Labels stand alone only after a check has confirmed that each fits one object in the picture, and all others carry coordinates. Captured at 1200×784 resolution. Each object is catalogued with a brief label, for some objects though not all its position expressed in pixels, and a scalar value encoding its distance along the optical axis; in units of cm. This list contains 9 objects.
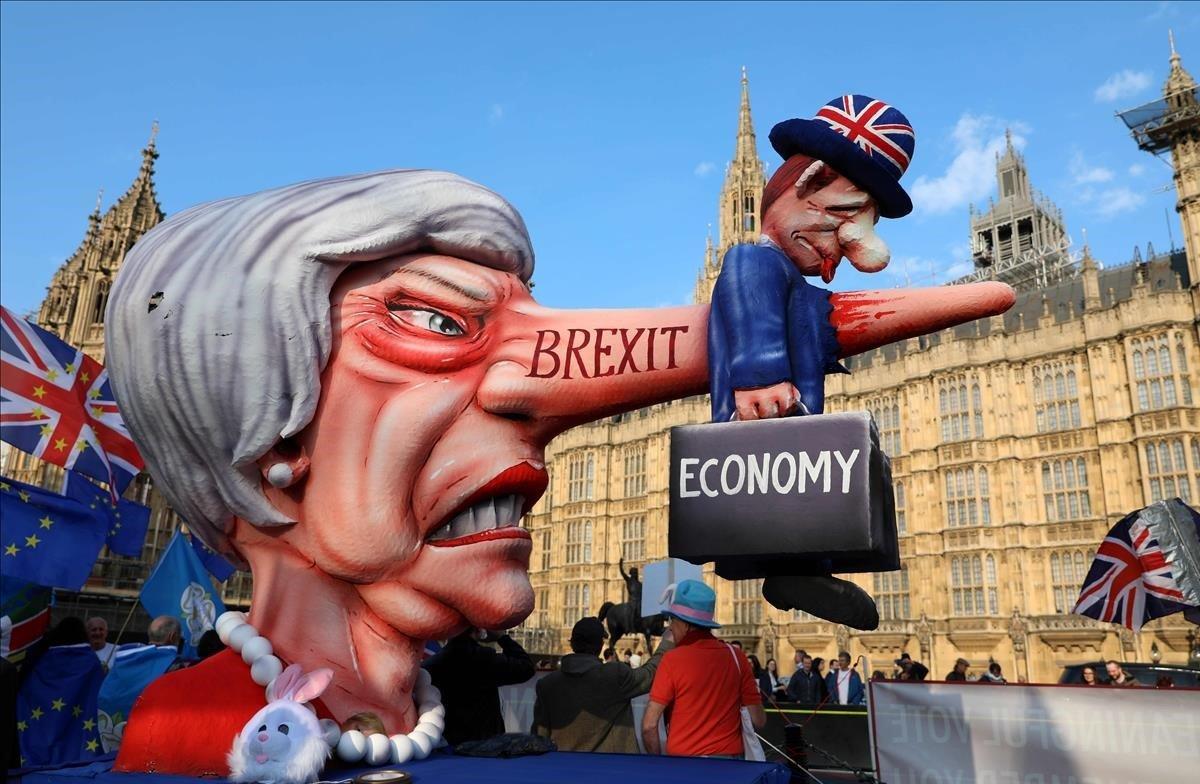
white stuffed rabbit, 144
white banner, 375
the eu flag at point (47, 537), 430
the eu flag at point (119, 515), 617
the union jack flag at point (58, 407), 554
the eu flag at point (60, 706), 456
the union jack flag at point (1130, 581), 598
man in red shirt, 317
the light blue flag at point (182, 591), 647
